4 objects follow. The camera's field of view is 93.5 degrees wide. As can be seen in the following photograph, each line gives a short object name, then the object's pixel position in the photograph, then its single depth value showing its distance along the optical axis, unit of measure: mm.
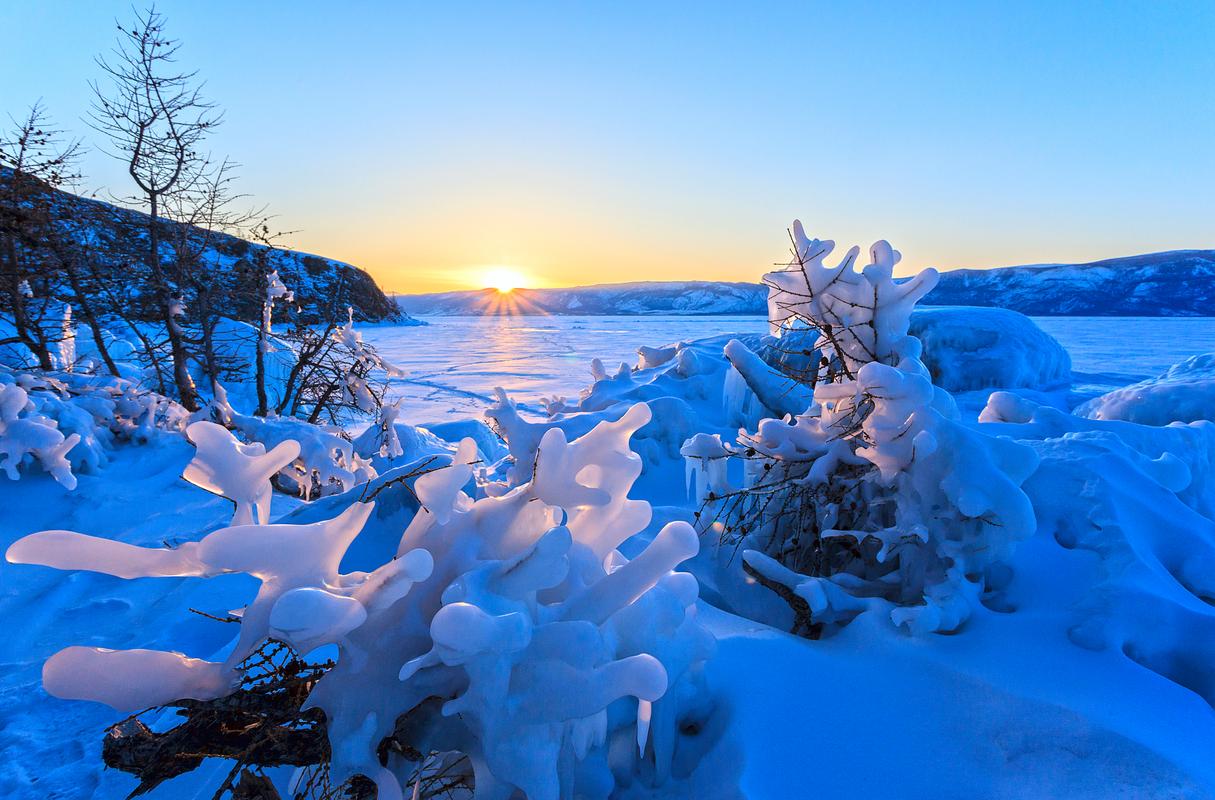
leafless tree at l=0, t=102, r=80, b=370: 6355
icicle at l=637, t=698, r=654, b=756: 1433
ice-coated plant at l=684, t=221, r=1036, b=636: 2121
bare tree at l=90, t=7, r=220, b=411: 6664
